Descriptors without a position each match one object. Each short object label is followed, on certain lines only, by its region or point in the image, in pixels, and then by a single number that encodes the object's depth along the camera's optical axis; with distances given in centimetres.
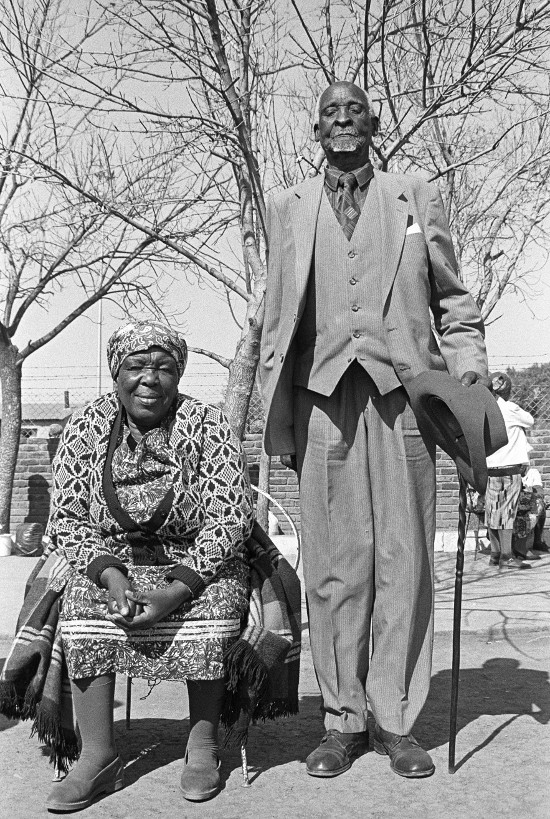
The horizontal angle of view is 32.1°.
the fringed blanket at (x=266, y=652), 322
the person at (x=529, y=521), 958
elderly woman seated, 315
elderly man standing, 341
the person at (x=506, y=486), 905
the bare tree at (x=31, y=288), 1055
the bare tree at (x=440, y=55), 559
